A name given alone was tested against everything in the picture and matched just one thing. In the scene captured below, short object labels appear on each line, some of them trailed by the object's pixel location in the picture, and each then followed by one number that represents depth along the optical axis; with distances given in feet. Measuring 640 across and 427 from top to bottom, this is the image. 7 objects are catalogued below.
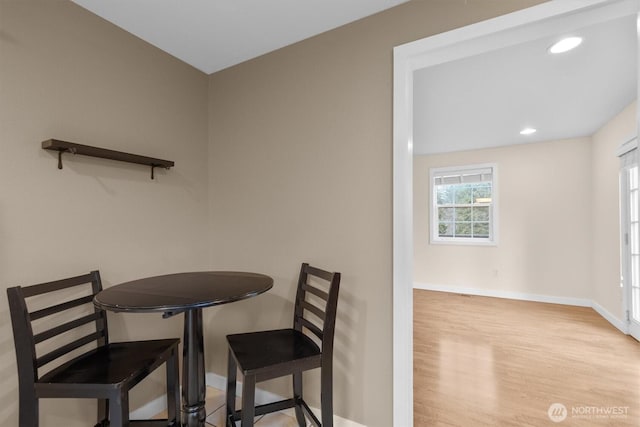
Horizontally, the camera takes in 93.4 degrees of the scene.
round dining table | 3.78
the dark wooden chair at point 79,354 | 3.88
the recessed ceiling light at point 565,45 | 6.63
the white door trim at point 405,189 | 5.09
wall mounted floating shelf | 4.84
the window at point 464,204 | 16.90
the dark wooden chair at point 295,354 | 4.42
